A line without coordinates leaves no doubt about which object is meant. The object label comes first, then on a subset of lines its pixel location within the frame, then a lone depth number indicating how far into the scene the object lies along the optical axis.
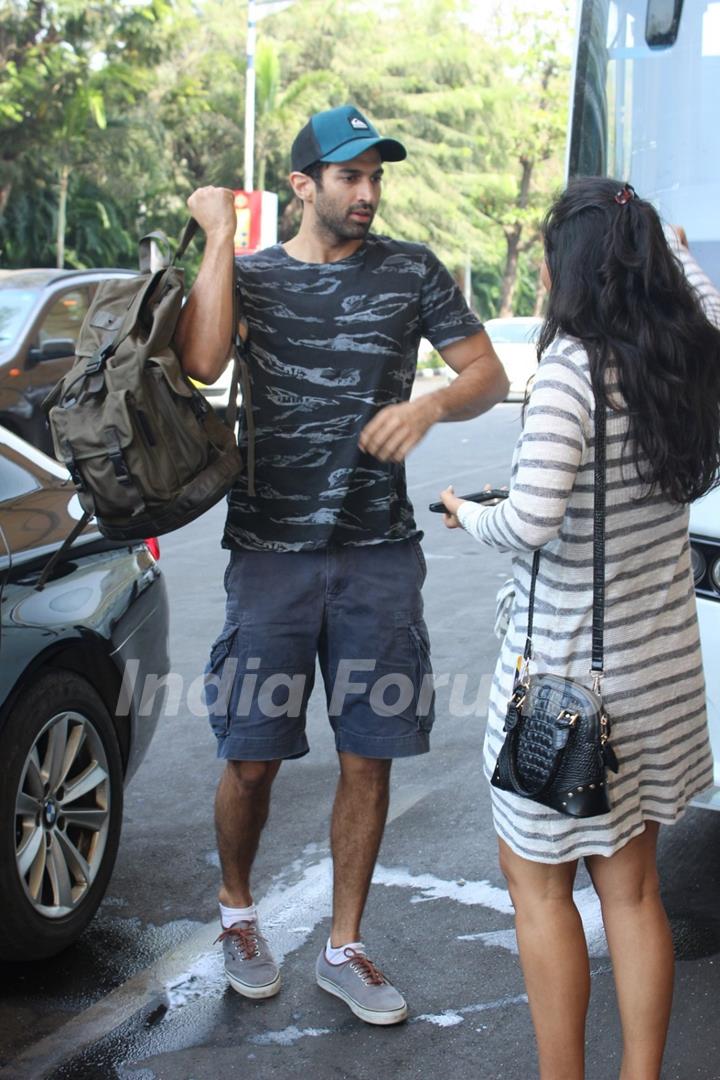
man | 3.33
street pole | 25.80
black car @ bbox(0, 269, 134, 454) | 10.62
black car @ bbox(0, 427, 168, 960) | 3.45
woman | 2.50
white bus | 5.30
